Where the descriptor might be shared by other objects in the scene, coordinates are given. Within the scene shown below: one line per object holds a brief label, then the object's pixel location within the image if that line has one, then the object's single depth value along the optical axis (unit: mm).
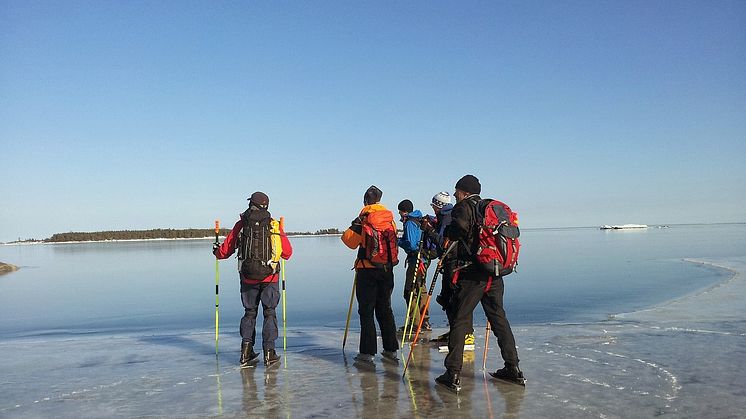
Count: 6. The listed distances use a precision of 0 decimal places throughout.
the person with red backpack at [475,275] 5270
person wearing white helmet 6141
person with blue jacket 7723
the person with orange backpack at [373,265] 6445
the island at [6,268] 25570
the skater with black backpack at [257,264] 6348
